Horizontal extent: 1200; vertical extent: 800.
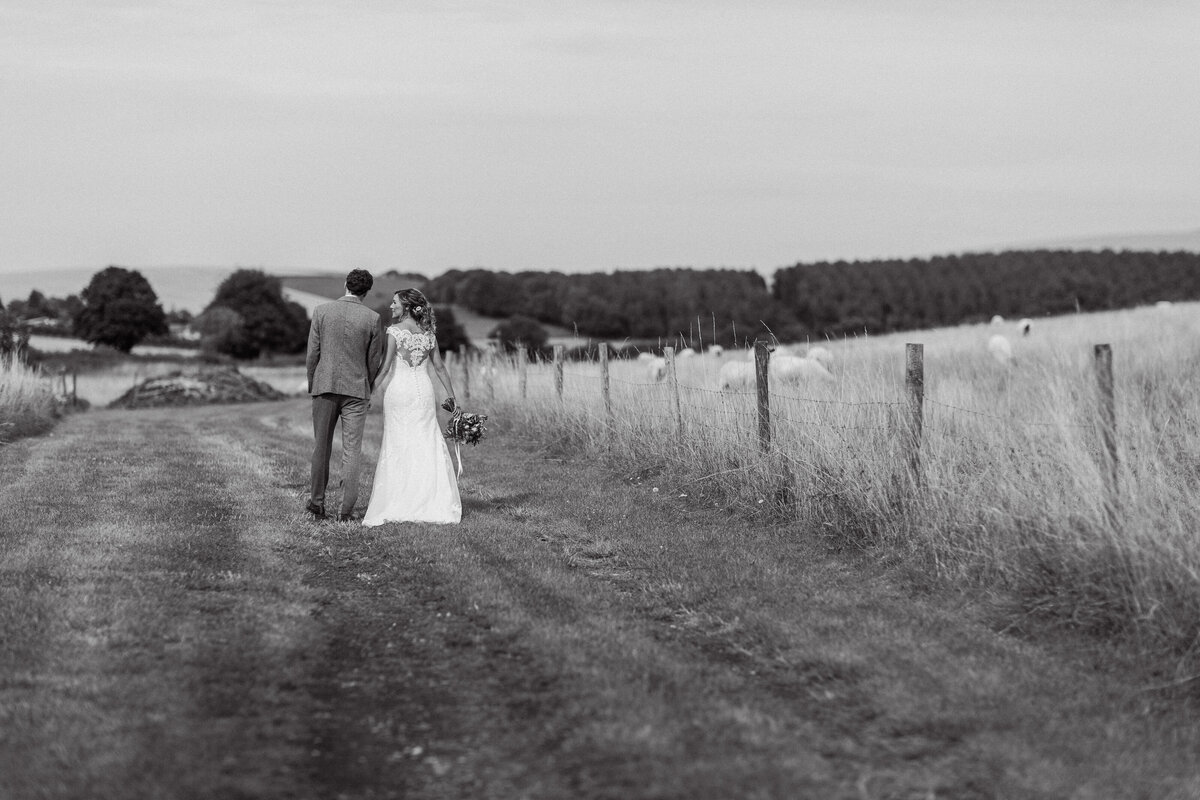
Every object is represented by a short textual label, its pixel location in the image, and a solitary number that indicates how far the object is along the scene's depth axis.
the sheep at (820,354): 26.80
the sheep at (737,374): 23.58
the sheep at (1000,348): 29.83
